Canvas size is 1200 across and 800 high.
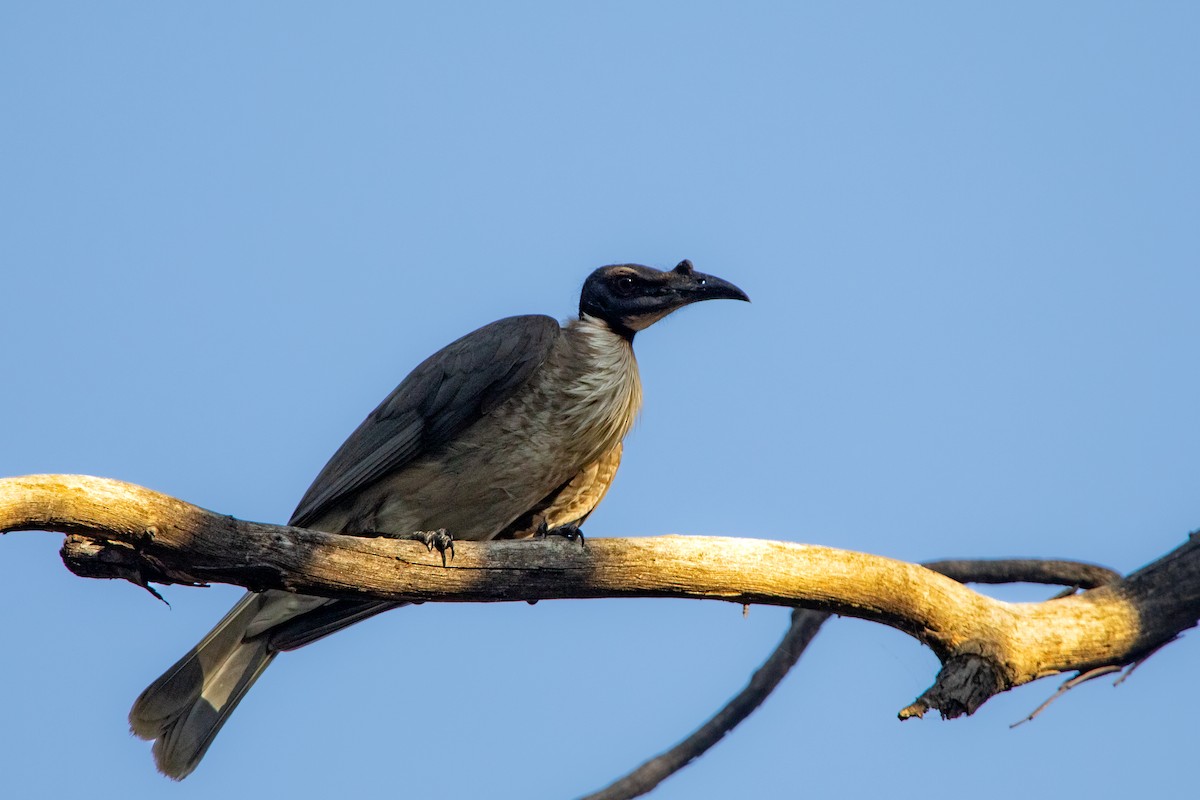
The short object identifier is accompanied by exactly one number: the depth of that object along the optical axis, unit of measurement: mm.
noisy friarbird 11148
